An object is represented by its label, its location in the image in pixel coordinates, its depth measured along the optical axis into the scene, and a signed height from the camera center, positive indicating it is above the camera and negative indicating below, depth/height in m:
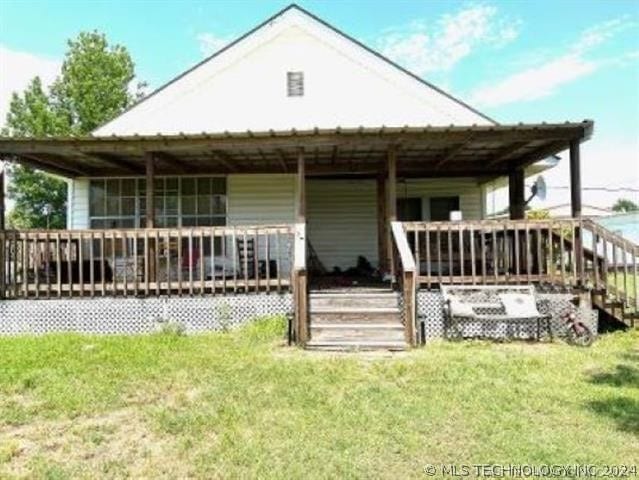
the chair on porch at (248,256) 11.50 -0.11
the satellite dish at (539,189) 12.95 +1.23
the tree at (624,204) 94.10 +6.45
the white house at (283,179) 9.91 +1.65
